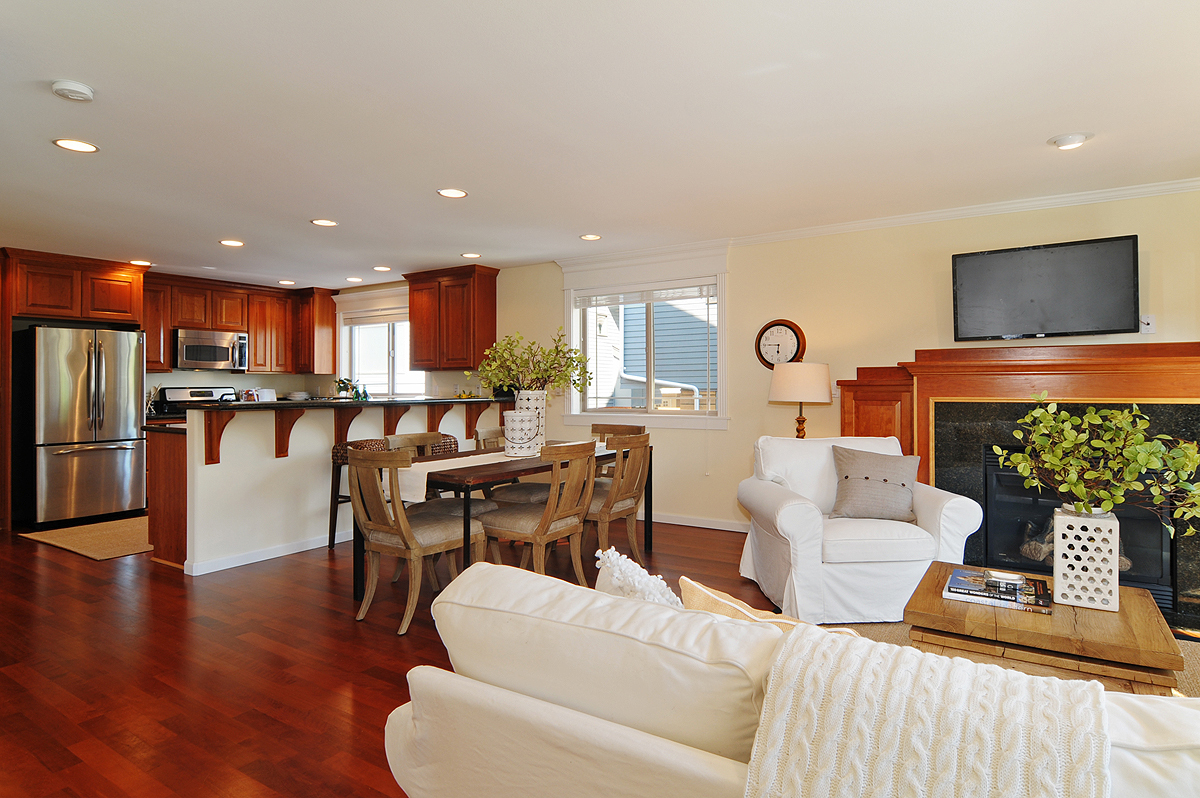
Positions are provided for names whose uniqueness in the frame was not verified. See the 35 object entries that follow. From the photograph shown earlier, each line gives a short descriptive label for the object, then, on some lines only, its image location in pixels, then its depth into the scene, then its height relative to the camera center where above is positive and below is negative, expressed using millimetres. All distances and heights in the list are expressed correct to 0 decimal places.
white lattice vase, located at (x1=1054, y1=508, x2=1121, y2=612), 2102 -529
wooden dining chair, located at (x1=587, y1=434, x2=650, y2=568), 4039 -602
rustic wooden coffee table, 1810 -701
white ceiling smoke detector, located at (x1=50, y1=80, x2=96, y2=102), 2465 +1156
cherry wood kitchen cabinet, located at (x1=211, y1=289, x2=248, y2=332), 7039 +926
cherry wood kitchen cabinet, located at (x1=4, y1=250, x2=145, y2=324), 5438 +948
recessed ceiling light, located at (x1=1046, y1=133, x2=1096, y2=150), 3041 +1174
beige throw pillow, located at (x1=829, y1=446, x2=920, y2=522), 3406 -475
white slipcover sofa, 854 -424
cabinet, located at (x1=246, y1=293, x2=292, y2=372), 7389 +729
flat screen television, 3816 +625
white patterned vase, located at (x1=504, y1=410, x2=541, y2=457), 4059 -224
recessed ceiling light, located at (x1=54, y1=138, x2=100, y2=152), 3033 +1171
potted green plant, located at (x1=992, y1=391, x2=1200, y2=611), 2047 -305
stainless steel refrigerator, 5375 -198
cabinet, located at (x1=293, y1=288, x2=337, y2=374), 7605 +746
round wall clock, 4891 +390
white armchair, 3115 -747
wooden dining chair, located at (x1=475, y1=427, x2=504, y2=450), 4910 -309
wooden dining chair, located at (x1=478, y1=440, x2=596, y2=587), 3451 -635
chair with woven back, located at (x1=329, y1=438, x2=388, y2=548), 4418 -463
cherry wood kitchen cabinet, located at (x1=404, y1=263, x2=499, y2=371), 6195 +765
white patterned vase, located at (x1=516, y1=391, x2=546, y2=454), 4137 -48
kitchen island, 4102 -552
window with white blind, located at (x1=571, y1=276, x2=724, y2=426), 5354 +407
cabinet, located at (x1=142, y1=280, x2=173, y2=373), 6520 +718
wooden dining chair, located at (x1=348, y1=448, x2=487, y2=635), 3064 -632
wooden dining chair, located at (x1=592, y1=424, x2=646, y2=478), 5004 -265
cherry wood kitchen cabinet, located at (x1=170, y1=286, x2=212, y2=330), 6715 +927
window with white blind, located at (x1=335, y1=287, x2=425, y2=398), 7223 +602
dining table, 3240 -394
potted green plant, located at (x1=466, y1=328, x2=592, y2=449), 4078 +157
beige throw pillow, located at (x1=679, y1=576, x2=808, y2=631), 1189 -380
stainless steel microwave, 6715 +492
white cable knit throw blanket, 672 -360
